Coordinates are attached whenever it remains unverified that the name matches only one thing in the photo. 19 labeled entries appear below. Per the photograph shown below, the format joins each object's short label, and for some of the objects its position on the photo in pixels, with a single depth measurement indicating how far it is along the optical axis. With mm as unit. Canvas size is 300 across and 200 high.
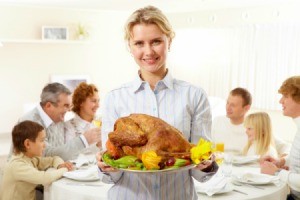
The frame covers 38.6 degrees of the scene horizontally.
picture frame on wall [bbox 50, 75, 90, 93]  6260
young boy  2566
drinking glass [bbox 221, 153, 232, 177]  2519
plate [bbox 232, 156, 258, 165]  2930
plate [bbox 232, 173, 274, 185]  2347
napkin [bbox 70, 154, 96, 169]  2751
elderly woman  3545
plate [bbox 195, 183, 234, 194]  2182
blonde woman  1413
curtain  5719
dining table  2174
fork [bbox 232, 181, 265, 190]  2342
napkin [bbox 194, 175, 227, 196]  2160
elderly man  3066
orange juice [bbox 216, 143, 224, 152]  3057
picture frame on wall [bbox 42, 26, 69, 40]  6016
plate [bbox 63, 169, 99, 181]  2389
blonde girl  3318
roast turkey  1307
